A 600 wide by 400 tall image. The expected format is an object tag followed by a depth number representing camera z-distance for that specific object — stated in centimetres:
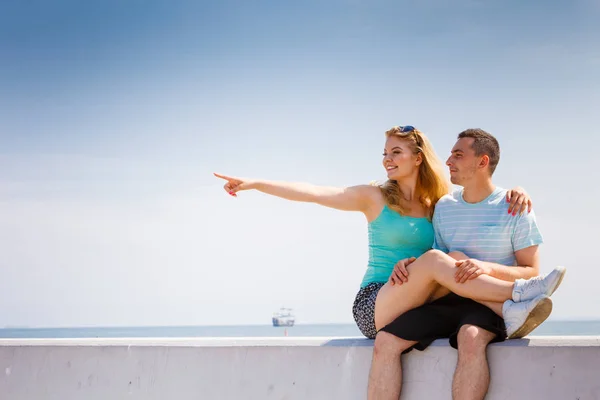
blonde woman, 327
